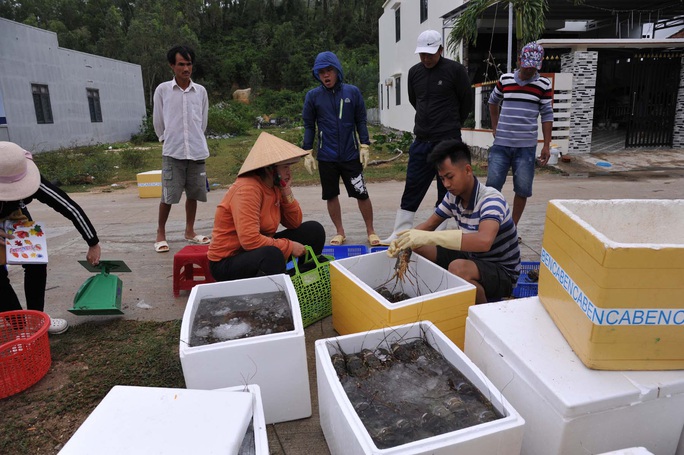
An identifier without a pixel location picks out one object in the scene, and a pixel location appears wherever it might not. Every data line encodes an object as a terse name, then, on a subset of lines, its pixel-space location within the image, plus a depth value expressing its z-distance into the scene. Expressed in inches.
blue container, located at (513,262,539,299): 118.3
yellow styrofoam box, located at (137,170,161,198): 321.7
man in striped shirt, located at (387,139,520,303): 101.3
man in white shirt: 180.4
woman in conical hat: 109.9
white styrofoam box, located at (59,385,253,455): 49.3
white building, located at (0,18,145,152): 585.6
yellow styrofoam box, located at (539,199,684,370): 59.1
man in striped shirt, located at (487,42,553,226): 164.7
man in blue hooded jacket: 173.3
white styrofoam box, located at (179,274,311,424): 76.9
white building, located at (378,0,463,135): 528.4
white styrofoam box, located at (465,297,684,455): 59.1
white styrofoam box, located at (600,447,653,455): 47.1
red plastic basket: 92.9
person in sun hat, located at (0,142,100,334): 103.6
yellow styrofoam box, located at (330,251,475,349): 88.4
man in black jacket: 161.5
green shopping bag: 114.2
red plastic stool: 138.2
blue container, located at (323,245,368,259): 146.0
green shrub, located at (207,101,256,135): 865.5
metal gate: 414.9
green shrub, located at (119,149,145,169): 488.7
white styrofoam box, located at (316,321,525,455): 53.5
